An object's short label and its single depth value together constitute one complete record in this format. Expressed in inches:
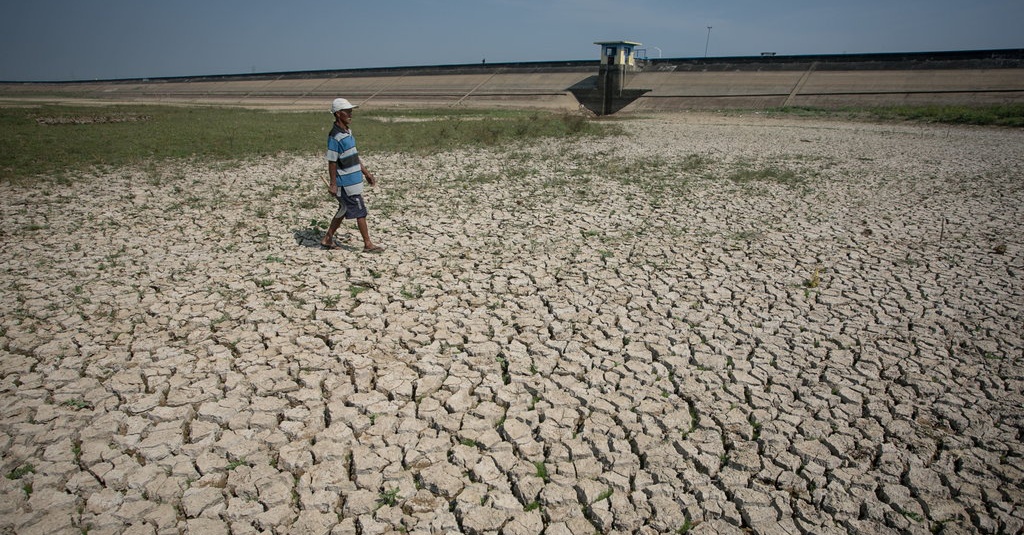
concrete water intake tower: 1272.1
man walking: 193.6
